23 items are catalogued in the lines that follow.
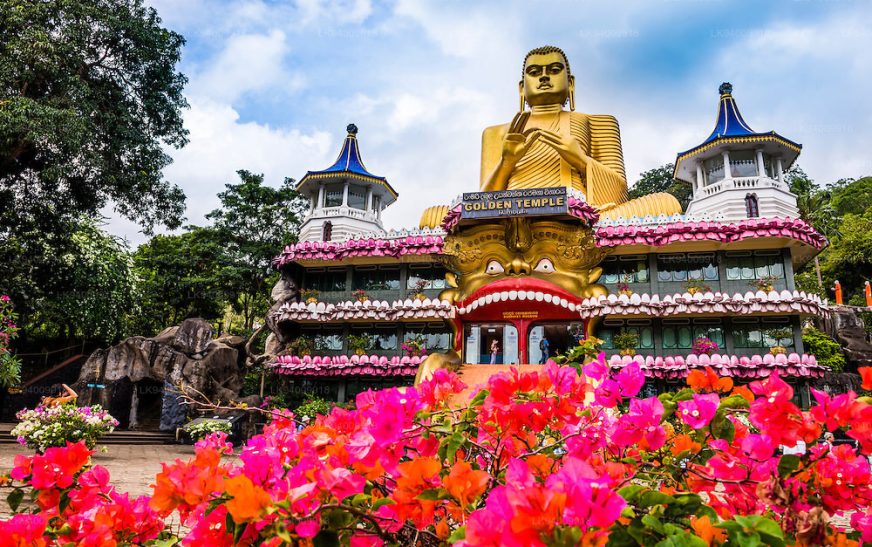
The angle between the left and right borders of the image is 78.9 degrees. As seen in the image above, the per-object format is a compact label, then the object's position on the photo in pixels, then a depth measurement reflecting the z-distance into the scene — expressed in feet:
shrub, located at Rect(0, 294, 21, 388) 35.21
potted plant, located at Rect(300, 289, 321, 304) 61.43
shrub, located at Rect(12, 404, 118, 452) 31.86
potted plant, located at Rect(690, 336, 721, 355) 49.03
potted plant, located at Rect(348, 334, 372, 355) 57.77
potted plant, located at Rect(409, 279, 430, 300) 59.31
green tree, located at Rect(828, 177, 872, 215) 123.75
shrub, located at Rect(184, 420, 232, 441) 46.57
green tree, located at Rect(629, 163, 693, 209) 118.73
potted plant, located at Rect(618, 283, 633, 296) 50.31
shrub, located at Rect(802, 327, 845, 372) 68.67
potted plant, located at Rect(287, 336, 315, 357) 59.36
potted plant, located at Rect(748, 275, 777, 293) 49.01
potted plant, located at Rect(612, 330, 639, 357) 50.47
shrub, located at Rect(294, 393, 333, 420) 53.06
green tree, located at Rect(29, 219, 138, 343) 63.10
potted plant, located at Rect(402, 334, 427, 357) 55.88
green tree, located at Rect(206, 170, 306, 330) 80.79
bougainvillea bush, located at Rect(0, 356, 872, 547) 4.01
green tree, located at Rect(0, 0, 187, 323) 42.27
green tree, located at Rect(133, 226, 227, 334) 79.77
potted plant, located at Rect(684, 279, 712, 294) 49.88
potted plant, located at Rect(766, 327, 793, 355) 49.49
